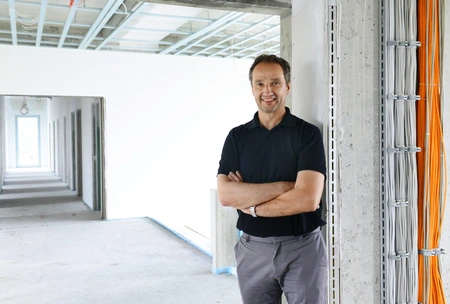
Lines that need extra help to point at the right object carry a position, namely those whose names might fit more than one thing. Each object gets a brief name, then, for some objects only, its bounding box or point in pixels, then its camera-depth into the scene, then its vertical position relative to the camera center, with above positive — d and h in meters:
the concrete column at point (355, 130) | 2.22 +0.06
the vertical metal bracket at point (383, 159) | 2.25 -0.09
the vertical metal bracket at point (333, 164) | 2.20 -0.11
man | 2.00 -0.24
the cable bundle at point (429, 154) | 2.29 -0.06
